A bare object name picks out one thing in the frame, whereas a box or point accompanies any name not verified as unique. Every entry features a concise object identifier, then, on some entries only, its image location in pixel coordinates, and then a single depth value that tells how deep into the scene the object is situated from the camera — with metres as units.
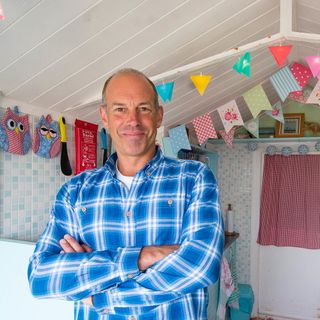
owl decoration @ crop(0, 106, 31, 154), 1.32
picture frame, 3.34
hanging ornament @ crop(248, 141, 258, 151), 3.46
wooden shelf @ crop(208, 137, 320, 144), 3.27
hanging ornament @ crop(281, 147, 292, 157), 3.36
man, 0.77
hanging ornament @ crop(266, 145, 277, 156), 3.43
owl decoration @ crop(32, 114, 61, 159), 1.50
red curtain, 3.33
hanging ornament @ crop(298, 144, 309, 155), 3.29
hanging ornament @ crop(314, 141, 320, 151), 3.21
